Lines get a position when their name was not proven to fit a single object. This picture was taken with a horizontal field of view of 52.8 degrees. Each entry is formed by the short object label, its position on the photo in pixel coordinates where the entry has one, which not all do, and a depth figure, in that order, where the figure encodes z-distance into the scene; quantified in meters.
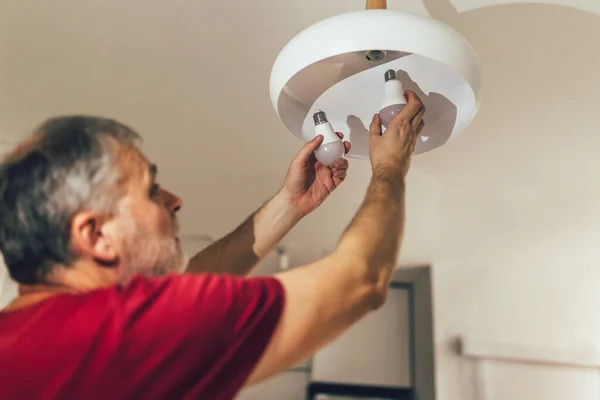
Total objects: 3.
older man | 0.54
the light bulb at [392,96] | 0.74
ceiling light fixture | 0.67
